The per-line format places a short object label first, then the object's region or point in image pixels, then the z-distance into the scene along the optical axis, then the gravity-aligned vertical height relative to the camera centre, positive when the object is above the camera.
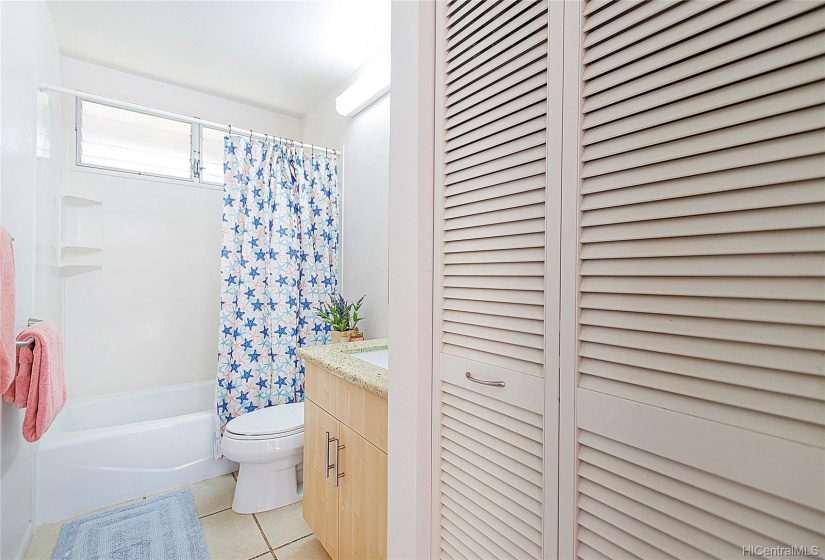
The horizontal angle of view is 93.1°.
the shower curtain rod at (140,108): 2.09 +0.94
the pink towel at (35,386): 1.46 -0.42
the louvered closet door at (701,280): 0.48 +0.00
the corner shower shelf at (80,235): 2.38 +0.25
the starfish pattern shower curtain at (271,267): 2.41 +0.07
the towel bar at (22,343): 1.45 -0.26
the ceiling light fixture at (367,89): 2.25 +1.15
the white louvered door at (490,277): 0.79 +0.00
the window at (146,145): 2.69 +0.96
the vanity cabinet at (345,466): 1.28 -0.70
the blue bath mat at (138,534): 1.71 -1.22
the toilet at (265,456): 1.97 -0.92
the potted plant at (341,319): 2.18 -0.24
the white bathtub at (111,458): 1.96 -0.99
